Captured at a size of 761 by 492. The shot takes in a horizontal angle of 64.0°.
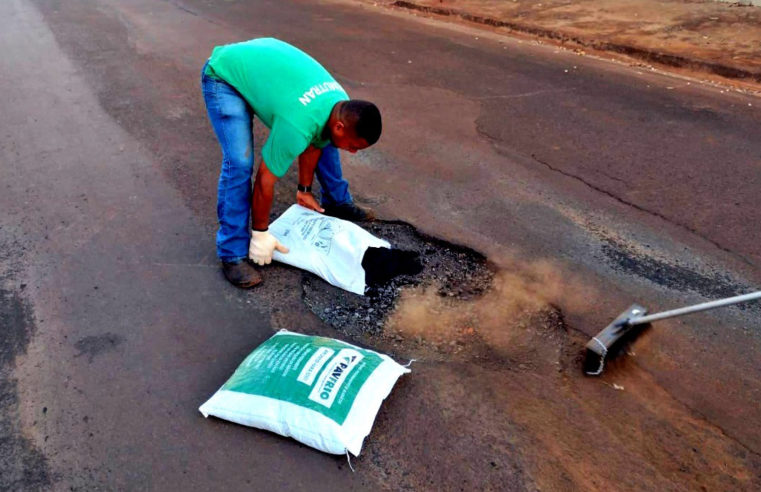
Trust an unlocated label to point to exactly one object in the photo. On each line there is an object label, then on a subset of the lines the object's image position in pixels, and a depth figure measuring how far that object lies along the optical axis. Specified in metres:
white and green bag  2.28
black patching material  3.32
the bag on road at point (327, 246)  3.24
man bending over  2.84
